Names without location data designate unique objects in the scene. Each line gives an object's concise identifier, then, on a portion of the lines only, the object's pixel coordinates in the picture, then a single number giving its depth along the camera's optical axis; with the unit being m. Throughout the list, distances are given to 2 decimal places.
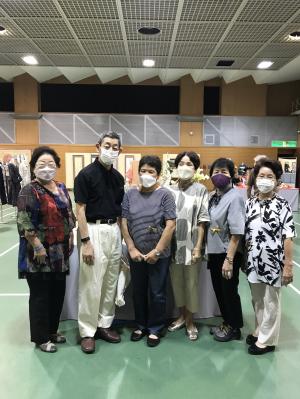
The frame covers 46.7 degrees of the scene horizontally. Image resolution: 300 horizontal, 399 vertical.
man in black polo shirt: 2.67
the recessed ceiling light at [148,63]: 10.90
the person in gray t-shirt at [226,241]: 2.64
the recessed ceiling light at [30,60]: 10.38
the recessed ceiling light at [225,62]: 10.77
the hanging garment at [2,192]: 8.14
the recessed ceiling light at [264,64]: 10.99
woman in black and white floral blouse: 2.54
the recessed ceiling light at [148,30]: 7.77
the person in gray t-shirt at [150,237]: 2.72
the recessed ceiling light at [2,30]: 7.78
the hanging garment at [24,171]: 10.39
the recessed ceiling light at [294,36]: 8.14
